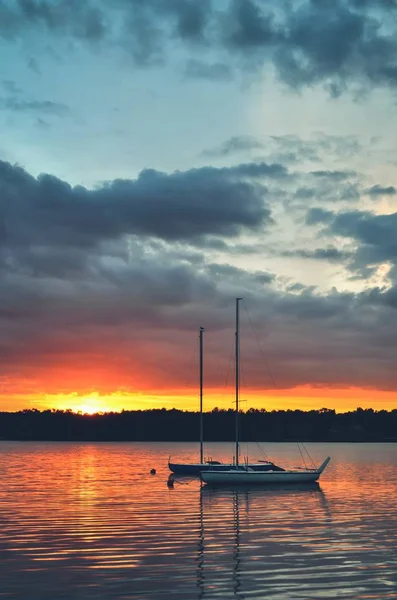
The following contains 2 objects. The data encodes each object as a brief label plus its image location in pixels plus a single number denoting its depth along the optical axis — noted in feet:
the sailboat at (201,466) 321.32
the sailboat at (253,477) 273.54
